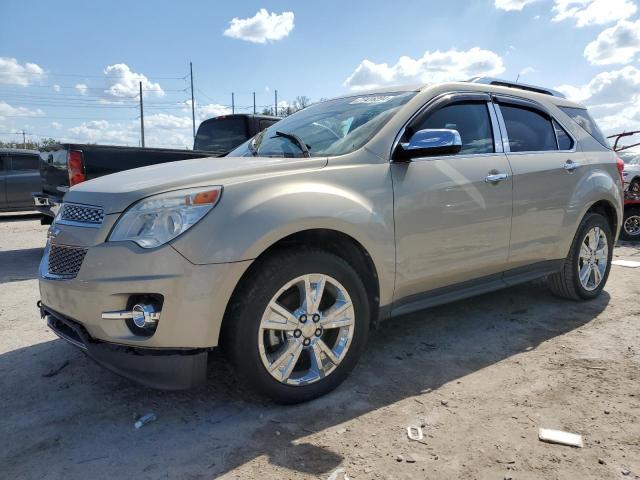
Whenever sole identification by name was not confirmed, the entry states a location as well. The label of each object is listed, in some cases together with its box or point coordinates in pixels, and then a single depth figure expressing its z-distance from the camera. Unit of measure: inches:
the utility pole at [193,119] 1944.6
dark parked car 406.9
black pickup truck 224.7
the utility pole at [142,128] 1865.9
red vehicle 350.6
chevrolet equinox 94.3
